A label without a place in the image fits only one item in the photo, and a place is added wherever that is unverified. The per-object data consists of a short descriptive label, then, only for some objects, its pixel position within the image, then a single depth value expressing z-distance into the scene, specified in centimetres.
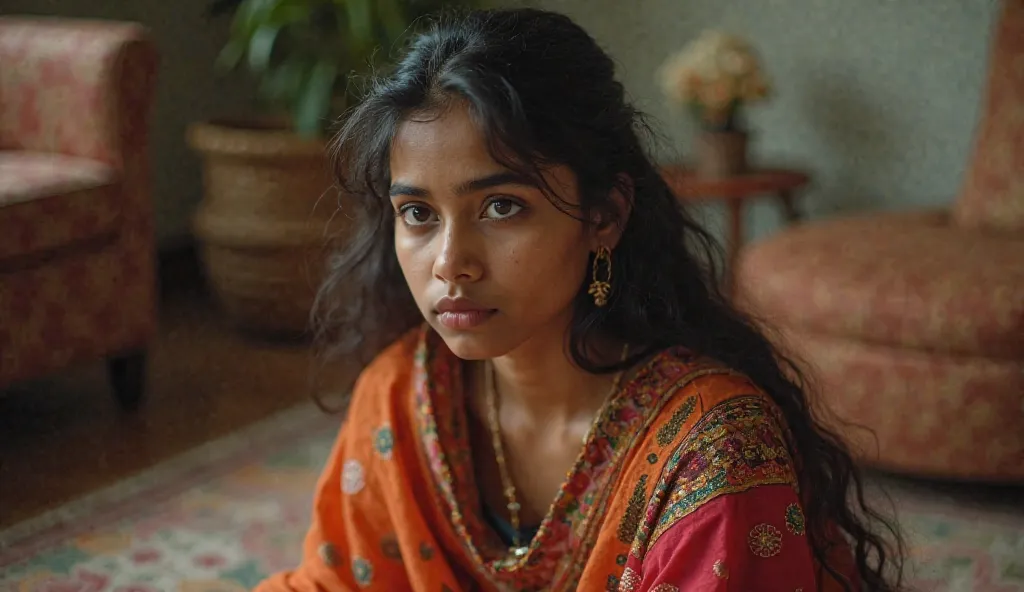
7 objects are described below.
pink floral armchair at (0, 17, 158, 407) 239
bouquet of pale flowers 310
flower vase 311
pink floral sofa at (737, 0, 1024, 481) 212
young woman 121
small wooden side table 304
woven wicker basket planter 311
